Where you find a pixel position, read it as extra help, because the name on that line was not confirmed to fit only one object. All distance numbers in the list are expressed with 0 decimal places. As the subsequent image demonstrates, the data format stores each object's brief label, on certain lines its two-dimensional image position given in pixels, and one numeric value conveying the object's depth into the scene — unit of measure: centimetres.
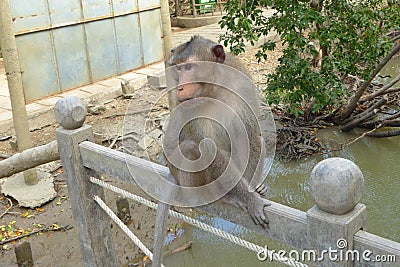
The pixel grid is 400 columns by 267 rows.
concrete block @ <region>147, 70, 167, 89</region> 773
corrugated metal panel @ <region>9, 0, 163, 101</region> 718
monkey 214
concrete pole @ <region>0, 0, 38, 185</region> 468
